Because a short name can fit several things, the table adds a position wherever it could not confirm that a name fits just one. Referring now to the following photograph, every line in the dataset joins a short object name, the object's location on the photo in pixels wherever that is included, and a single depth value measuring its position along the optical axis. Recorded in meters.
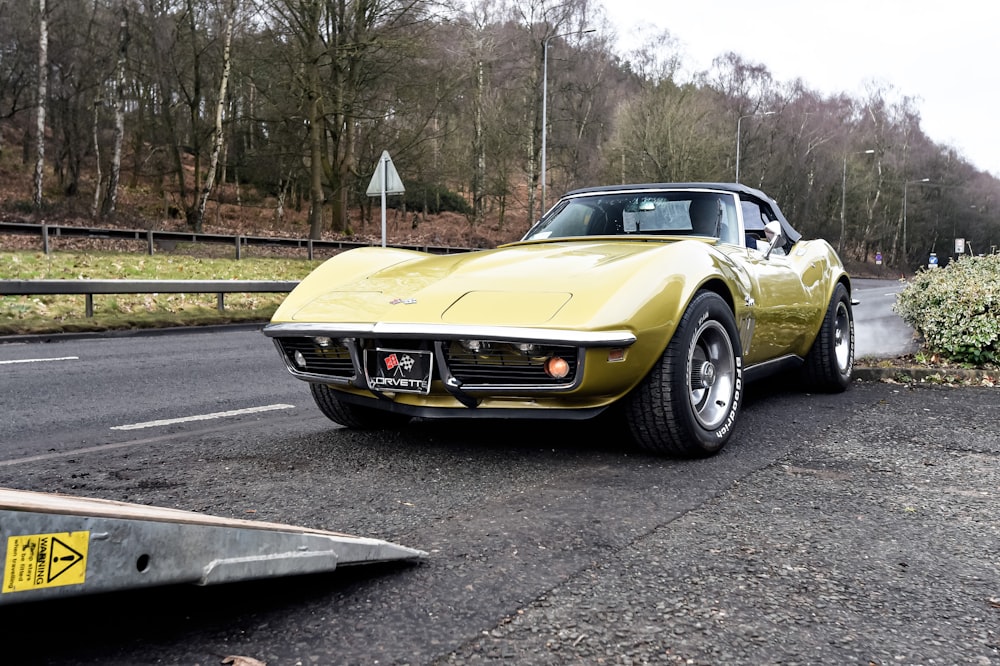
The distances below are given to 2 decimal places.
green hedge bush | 6.67
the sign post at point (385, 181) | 14.70
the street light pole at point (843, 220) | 54.19
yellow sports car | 3.47
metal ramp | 1.50
